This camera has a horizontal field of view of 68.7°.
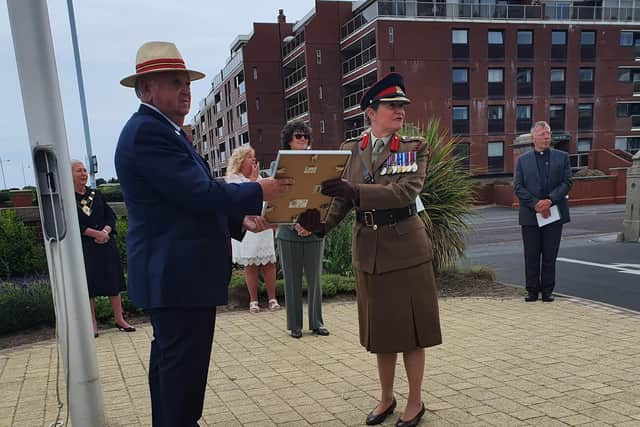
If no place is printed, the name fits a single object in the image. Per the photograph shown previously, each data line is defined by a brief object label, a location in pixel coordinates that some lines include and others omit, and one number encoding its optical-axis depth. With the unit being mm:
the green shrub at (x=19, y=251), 7965
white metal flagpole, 2689
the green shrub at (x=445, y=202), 7316
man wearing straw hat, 2148
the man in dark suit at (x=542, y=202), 5988
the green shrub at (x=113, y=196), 13539
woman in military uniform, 2896
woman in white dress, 5762
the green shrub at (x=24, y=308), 5449
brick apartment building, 34188
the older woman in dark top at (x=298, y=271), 4957
